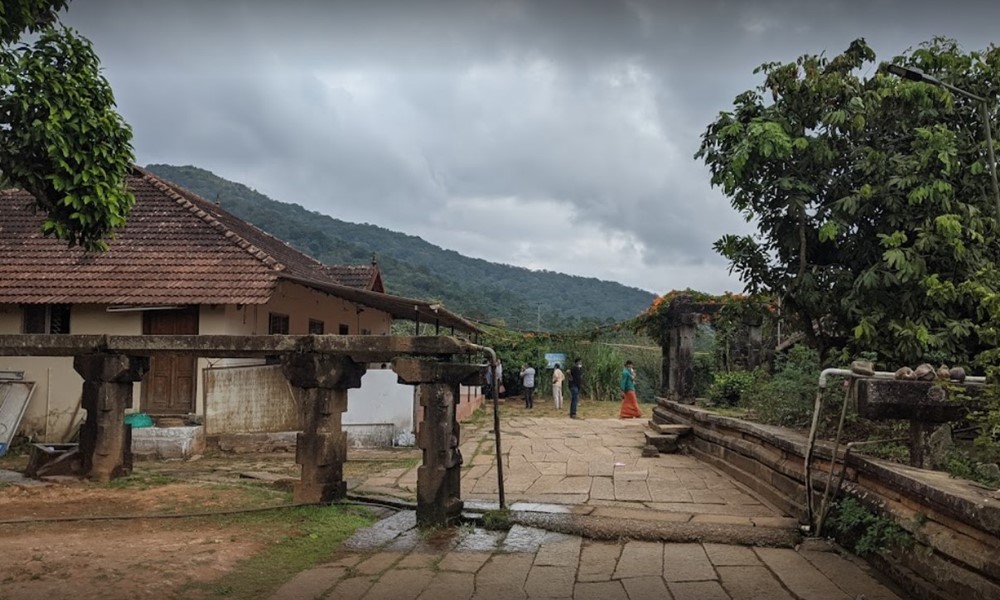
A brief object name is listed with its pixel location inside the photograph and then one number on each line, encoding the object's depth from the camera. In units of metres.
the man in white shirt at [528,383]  22.34
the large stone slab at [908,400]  5.30
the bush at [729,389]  14.54
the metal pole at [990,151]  5.96
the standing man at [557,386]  21.67
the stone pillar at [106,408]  8.36
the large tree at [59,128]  7.56
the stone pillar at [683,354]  17.03
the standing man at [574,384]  19.19
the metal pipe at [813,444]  5.55
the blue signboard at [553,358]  25.36
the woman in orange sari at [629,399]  19.05
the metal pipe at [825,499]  5.64
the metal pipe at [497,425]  6.53
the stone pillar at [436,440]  6.58
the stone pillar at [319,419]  7.20
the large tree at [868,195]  7.64
